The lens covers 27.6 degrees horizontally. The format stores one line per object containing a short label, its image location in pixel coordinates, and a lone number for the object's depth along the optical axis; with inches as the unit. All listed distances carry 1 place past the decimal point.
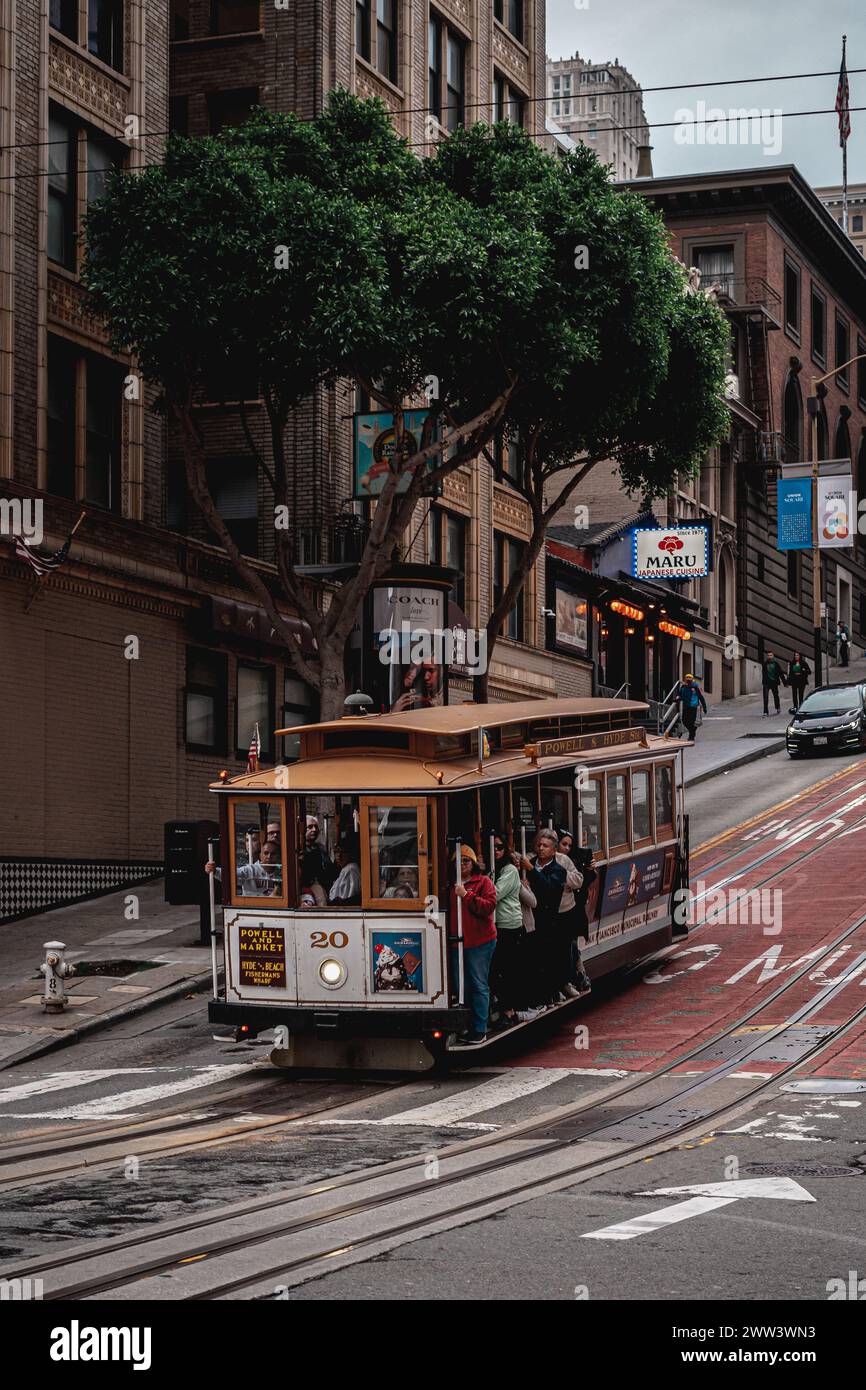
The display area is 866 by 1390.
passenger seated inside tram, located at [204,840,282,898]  625.0
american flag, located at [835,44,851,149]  2945.4
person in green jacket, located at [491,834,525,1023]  637.9
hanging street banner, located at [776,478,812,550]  2030.0
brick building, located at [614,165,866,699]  2632.9
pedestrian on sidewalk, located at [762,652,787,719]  2142.0
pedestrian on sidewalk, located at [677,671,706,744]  1802.4
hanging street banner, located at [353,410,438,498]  1212.5
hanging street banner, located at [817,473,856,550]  2014.0
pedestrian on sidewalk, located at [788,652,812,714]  2105.1
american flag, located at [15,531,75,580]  1002.7
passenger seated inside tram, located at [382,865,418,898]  604.7
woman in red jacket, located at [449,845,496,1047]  602.9
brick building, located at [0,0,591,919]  1061.8
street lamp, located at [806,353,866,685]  2161.7
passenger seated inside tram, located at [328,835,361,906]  613.9
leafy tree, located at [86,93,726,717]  956.7
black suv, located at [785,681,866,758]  1691.7
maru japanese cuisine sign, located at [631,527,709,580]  1973.4
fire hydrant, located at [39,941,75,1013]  764.0
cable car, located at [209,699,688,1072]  599.8
